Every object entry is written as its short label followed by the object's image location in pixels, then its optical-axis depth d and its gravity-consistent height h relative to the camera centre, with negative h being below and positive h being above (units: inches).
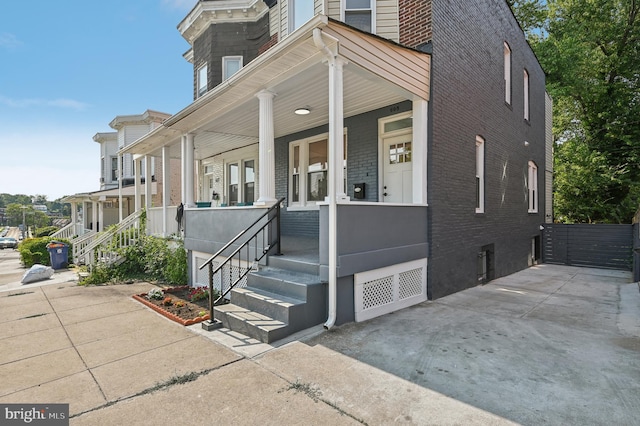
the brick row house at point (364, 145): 185.3 +60.9
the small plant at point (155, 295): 250.3 -64.3
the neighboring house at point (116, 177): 724.0 +82.1
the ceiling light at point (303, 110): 279.5 +83.4
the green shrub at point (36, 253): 530.6 -68.3
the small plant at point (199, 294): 246.2 -64.1
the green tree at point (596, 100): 628.1 +224.0
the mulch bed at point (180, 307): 200.8 -66.9
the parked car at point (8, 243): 1313.4 -129.9
